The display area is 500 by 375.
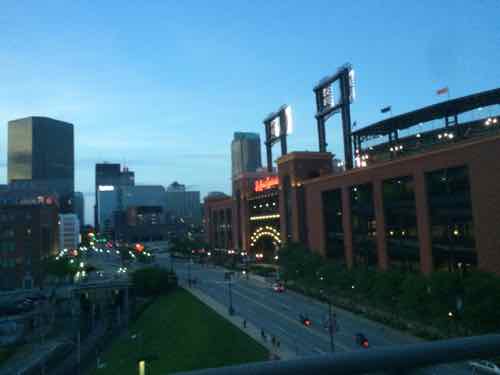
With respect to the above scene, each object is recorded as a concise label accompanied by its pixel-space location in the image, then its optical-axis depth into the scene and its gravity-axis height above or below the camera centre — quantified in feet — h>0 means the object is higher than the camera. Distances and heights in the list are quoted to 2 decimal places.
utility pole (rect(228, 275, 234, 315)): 190.04 -33.18
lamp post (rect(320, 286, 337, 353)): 130.11 -32.18
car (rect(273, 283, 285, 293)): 242.99 -31.95
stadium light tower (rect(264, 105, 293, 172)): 388.37 +88.02
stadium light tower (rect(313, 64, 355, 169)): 295.48 +85.05
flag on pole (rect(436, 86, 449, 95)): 233.14 +66.47
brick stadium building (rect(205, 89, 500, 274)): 149.59 +11.40
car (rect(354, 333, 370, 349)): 130.82 -33.81
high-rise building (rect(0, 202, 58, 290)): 303.27 -4.38
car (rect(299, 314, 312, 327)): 161.79 -33.36
